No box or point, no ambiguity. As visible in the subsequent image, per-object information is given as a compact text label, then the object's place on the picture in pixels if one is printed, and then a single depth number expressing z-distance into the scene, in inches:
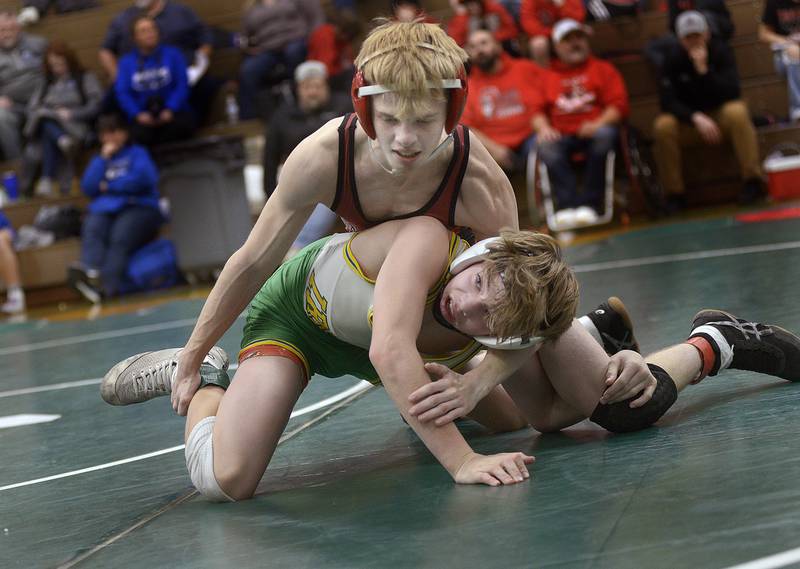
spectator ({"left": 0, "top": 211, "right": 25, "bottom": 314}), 682.1
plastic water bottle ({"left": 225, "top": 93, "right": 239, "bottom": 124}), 773.3
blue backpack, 682.7
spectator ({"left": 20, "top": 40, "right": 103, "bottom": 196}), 769.8
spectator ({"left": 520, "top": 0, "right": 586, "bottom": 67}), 658.9
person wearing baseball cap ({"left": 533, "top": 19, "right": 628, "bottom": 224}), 624.3
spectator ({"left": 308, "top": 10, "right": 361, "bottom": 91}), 707.7
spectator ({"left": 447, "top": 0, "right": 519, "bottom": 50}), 657.7
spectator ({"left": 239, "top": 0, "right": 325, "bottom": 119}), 728.6
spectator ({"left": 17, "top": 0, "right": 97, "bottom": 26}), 844.9
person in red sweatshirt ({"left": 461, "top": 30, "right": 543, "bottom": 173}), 640.4
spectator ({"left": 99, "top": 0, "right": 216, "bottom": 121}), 759.6
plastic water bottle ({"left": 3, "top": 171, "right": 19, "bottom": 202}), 799.6
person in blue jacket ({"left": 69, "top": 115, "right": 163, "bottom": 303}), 681.5
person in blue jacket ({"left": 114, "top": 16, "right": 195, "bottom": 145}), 733.4
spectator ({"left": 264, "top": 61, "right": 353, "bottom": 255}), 643.9
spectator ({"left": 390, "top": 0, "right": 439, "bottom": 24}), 669.6
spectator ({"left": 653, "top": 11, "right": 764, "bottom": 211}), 628.4
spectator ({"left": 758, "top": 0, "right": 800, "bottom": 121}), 647.5
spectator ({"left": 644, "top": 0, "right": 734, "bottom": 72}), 645.7
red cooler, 613.5
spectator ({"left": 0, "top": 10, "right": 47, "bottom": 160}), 797.8
